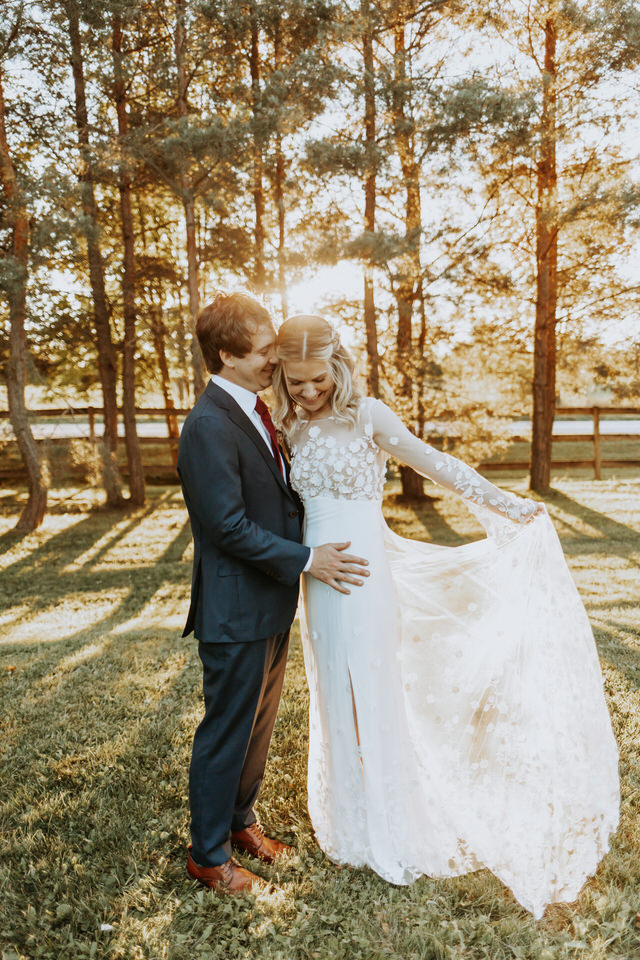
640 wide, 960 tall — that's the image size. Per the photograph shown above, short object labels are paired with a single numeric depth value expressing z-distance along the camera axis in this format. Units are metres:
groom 2.38
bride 2.63
